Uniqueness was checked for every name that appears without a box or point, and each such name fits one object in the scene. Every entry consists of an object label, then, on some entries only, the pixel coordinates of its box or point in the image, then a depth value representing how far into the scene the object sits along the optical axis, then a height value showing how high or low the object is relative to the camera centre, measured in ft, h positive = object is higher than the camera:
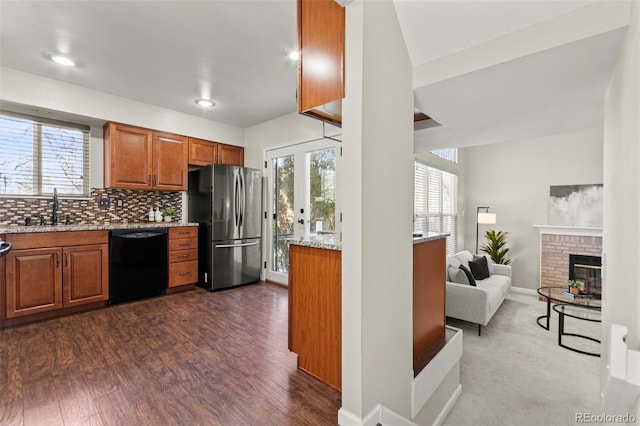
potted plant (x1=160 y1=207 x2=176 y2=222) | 13.87 -0.17
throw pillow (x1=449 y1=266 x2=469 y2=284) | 11.57 -2.61
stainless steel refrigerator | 13.00 -0.51
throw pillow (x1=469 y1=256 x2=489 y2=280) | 14.29 -2.81
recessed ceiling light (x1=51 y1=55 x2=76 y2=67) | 8.59 +4.55
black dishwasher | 10.81 -2.13
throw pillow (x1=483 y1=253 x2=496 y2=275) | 15.48 -2.88
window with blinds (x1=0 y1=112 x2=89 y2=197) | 10.25 +2.00
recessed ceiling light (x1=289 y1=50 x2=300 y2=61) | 8.31 +4.61
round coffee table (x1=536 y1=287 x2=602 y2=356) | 10.12 -3.30
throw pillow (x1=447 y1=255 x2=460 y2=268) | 12.62 -2.21
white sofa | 10.58 -3.42
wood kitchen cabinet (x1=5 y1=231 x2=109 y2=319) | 8.89 -2.09
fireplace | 14.75 -3.01
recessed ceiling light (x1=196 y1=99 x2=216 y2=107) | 11.95 +4.59
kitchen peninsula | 5.57 -1.98
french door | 12.37 +0.73
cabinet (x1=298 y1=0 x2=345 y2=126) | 4.81 +2.78
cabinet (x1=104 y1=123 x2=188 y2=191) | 11.60 +2.22
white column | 4.44 -0.06
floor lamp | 17.44 -0.34
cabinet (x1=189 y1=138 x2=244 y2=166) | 13.99 +2.97
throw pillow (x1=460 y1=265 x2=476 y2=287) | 11.55 -2.56
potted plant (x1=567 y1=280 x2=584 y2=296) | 11.38 -2.97
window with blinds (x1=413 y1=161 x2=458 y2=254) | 14.83 +0.62
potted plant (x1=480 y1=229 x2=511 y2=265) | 17.42 -2.17
